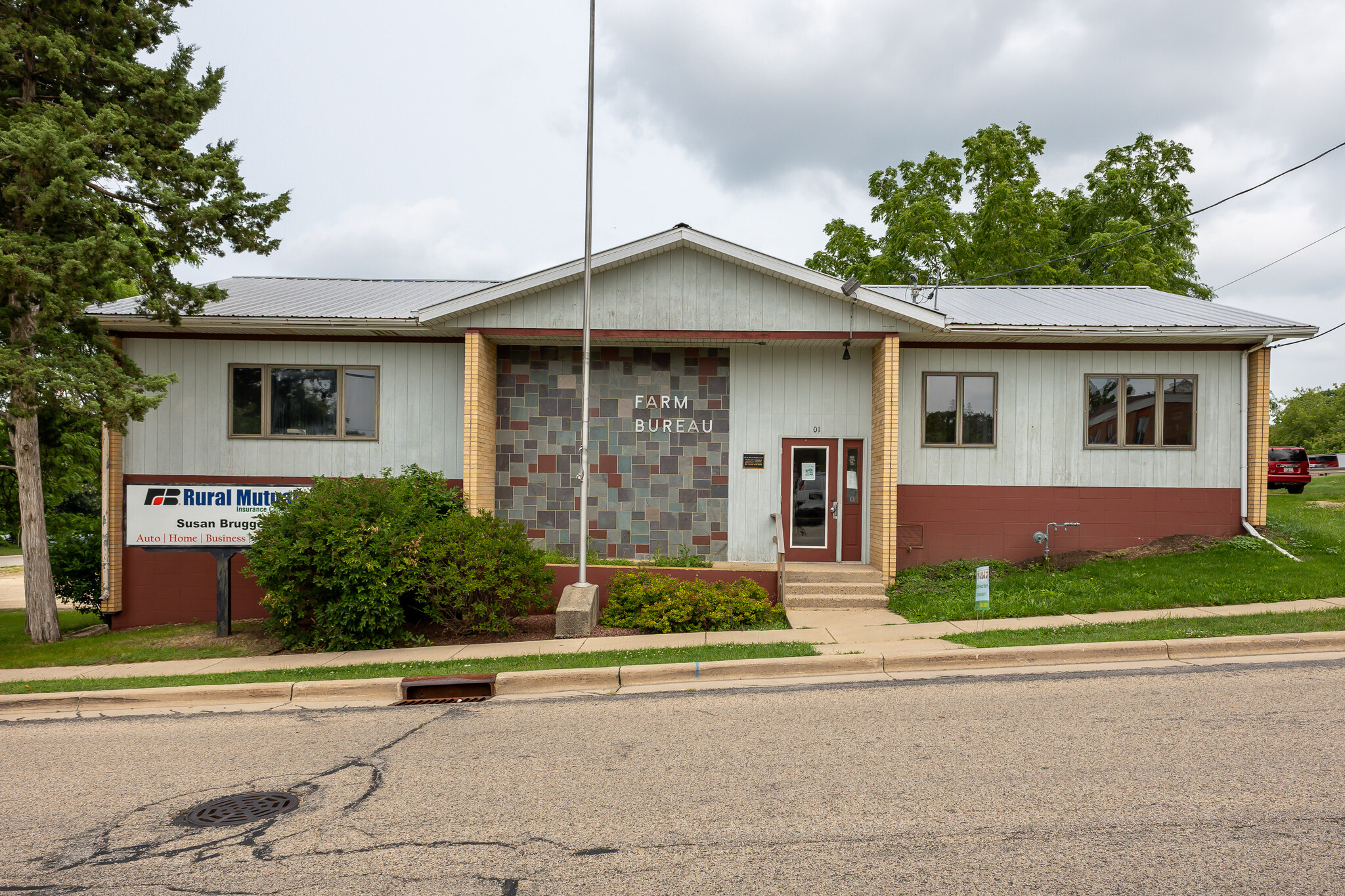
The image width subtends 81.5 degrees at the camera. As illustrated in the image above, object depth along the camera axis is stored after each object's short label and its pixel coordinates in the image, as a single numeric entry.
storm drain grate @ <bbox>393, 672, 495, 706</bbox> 8.21
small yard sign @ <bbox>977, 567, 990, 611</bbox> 10.33
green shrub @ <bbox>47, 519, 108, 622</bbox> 14.11
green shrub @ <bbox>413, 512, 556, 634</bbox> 10.51
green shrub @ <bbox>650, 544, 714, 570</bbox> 13.48
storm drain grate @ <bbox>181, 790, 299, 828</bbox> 4.83
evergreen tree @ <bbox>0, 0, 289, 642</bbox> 10.35
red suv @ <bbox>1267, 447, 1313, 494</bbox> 26.45
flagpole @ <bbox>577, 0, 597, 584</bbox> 11.52
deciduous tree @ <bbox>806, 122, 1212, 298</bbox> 28.86
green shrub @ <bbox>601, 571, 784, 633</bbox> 10.96
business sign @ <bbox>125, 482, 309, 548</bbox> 12.77
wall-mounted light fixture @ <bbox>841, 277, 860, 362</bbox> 12.26
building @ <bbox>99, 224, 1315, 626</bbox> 13.05
